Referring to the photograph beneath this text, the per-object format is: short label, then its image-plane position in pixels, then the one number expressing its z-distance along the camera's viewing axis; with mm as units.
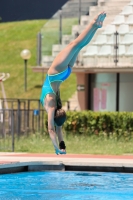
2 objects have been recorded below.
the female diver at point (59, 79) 14359
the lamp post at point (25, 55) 34500
